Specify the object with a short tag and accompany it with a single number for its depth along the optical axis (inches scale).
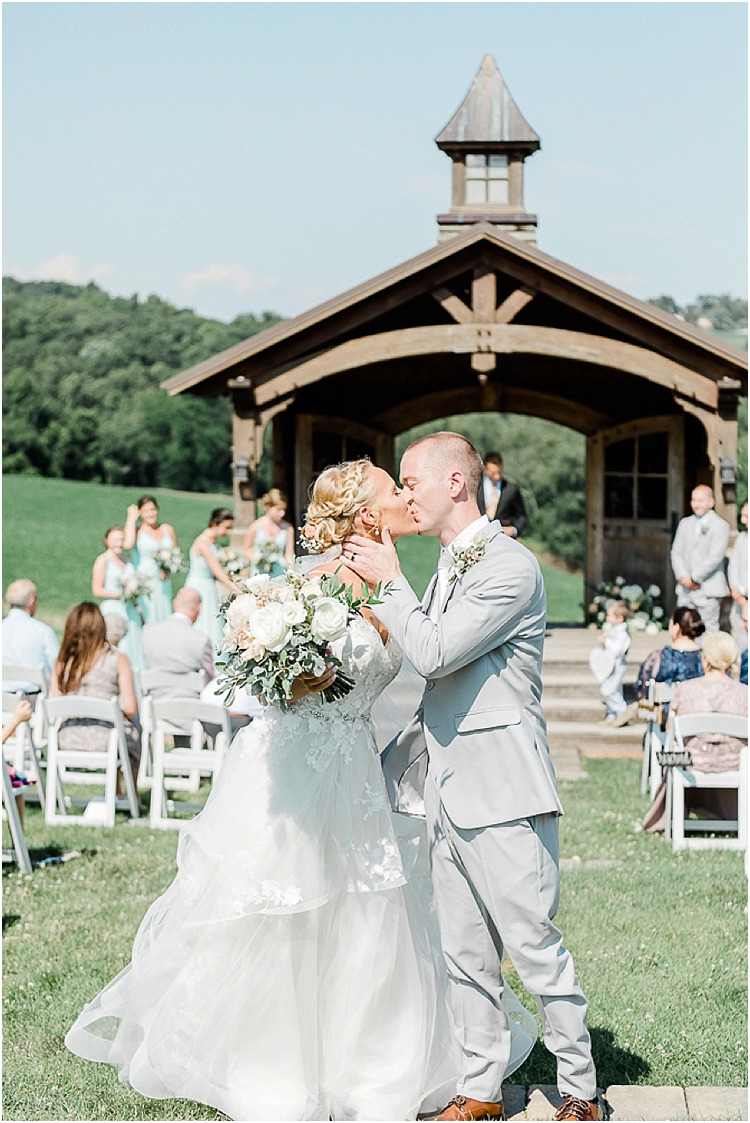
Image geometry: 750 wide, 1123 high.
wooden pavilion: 519.2
